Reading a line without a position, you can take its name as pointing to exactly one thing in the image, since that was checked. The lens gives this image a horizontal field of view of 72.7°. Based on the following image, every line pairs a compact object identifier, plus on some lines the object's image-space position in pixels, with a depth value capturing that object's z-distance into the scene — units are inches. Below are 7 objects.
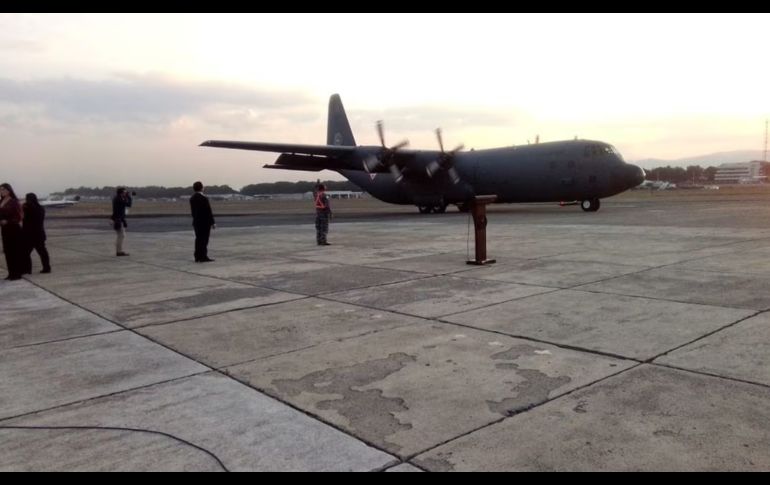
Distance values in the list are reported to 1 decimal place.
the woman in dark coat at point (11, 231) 397.7
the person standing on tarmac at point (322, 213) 557.9
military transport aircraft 952.9
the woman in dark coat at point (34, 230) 416.2
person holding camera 512.1
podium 388.8
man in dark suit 459.8
